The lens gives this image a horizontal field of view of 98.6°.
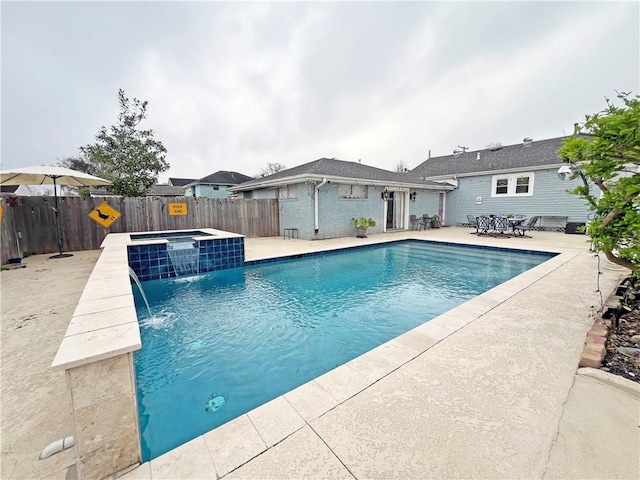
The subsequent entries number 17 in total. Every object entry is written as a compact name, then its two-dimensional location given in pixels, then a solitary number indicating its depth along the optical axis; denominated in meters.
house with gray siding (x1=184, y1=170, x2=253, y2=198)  31.47
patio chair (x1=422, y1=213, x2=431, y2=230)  15.11
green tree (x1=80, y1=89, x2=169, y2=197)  12.91
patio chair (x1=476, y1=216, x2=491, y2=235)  12.52
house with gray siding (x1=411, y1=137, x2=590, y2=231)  13.23
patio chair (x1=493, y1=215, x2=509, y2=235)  12.14
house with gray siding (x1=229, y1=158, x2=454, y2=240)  11.00
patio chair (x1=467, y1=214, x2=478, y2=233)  14.52
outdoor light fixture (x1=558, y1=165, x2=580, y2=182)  5.39
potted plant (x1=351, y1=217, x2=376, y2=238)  11.79
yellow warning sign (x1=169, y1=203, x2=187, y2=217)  10.32
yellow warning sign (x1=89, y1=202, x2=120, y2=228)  8.84
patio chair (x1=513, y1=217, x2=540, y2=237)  12.09
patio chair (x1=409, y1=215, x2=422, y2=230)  14.84
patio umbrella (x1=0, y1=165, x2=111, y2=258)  6.79
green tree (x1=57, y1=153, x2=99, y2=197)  24.38
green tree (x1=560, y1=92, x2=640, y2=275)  2.38
